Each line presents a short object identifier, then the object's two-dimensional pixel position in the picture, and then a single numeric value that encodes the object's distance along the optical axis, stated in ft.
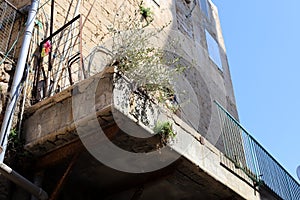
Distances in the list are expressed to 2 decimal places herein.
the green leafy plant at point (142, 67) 15.70
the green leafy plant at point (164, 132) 15.76
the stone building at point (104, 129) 15.30
